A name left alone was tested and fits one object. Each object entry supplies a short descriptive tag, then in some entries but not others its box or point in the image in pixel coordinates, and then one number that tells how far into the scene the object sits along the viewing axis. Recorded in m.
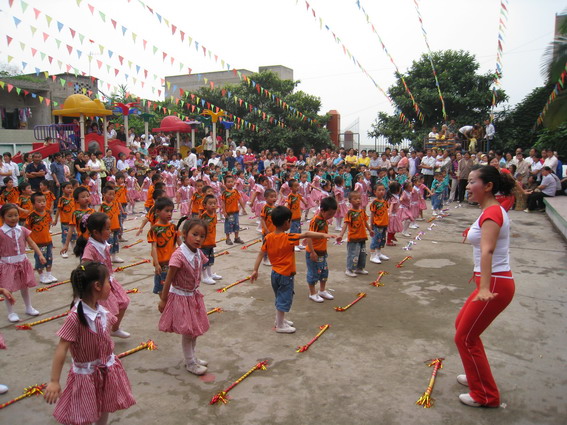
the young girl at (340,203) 10.37
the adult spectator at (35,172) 11.68
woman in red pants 3.12
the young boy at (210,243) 6.45
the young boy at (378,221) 7.73
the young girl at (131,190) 12.89
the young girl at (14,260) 5.11
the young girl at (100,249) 4.39
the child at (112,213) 7.57
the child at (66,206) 7.77
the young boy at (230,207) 8.43
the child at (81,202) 6.39
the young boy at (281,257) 4.63
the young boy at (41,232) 6.34
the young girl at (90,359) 2.68
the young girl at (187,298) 3.83
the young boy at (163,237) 5.12
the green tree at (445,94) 20.88
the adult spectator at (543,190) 12.99
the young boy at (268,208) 7.20
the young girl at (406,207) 9.70
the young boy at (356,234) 6.64
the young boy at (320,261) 5.70
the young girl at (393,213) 8.69
